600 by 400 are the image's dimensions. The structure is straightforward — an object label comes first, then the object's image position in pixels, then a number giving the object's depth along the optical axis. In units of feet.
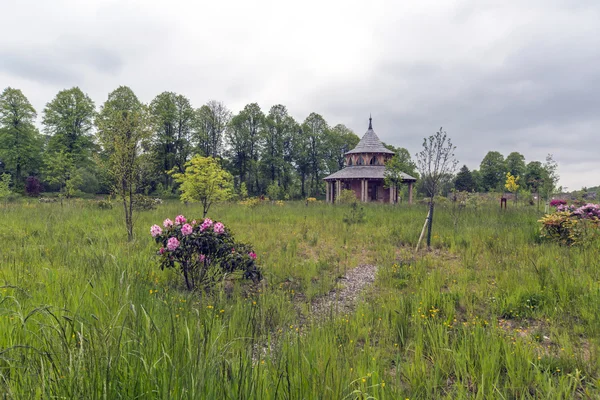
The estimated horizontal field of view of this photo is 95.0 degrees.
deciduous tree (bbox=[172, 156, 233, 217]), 37.81
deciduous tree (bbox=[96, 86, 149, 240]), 25.85
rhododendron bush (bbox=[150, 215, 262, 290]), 14.51
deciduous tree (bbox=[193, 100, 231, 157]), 142.00
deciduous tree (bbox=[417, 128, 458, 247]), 26.81
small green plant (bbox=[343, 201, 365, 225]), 38.91
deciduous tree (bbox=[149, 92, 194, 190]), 133.08
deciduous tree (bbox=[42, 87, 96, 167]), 115.75
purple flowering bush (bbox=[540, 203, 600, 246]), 23.29
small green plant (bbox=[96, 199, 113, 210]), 49.18
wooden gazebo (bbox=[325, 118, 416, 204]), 94.58
